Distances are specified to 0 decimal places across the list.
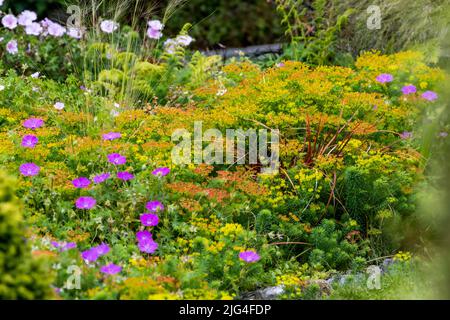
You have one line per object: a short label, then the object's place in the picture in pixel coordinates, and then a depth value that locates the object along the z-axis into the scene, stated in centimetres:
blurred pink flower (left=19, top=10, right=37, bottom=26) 635
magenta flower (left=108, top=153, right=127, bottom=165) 404
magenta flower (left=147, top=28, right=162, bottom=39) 605
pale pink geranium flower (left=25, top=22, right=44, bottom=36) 632
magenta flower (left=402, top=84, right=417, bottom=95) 512
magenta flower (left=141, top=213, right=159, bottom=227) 368
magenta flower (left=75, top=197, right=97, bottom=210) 373
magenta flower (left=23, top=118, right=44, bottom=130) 442
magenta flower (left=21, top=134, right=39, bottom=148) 417
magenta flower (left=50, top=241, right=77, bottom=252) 330
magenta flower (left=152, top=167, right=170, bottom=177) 392
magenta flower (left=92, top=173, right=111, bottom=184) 390
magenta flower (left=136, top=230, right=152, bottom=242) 358
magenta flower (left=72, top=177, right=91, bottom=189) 389
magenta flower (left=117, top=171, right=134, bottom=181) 393
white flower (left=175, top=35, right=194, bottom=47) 586
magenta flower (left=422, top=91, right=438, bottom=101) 500
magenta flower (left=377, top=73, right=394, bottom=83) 530
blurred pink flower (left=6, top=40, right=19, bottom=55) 604
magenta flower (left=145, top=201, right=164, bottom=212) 376
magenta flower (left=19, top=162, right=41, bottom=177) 391
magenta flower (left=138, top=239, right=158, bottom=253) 353
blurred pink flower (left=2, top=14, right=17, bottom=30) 623
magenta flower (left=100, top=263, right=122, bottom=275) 317
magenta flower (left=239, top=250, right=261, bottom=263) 347
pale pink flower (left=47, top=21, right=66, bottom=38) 631
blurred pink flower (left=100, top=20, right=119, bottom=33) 570
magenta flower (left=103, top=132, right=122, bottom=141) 426
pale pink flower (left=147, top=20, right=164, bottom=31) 607
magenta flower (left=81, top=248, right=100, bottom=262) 327
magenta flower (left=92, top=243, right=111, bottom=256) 333
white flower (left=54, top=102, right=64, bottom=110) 482
